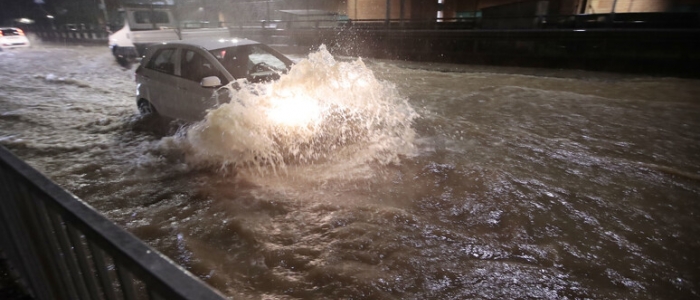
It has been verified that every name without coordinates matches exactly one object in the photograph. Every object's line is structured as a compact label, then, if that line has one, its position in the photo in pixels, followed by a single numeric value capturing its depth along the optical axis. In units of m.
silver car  5.71
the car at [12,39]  24.88
